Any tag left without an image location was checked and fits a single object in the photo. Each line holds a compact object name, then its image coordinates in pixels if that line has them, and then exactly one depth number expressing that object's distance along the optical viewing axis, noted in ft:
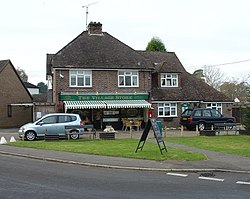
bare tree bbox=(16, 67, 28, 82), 327.55
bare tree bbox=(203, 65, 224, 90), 221.25
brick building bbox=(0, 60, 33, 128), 144.97
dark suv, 105.50
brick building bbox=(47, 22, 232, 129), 110.22
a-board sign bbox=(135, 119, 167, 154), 53.01
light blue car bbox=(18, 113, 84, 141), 79.92
